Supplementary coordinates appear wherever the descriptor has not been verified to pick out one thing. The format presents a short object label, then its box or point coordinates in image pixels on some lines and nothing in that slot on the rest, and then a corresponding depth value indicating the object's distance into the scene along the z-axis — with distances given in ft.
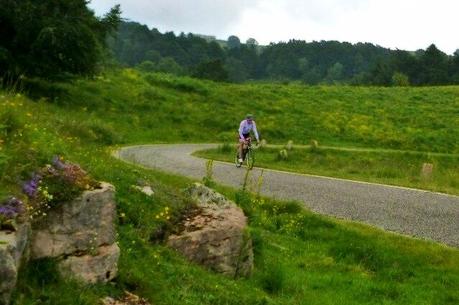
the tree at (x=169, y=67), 346.13
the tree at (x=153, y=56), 463.79
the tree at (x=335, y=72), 547.57
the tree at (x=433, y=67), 339.77
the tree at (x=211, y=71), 288.24
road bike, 76.07
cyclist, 76.54
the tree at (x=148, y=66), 339.81
